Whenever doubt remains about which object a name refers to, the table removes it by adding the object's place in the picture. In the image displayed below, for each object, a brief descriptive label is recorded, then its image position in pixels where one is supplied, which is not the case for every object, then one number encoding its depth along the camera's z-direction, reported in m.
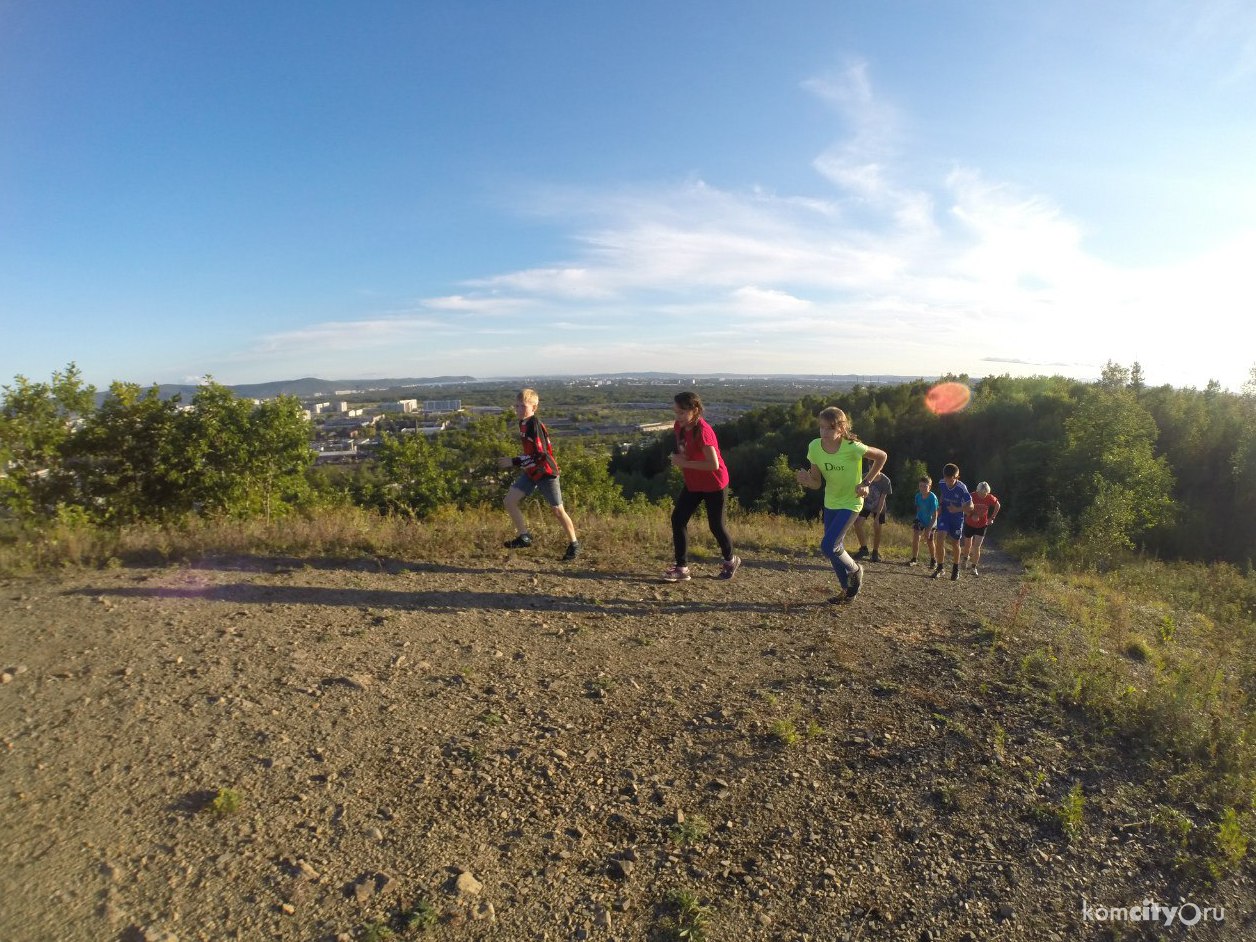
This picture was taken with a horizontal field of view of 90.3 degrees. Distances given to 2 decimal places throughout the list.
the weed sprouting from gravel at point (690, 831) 2.80
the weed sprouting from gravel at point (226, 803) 2.70
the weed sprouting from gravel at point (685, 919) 2.32
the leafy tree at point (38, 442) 7.42
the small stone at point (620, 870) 2.58
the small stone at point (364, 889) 2.35
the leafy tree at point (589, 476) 18.67
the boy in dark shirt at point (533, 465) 6.38
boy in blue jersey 8.74
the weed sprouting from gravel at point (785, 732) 3.59
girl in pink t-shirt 5.99
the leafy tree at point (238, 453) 9.08
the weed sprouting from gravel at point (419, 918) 2.27
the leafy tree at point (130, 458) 8.58
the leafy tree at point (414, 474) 12.30
